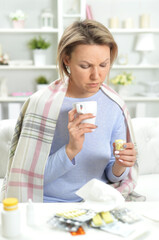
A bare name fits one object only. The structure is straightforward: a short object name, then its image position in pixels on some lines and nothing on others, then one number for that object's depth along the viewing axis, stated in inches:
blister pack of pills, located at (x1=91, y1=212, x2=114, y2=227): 33.5
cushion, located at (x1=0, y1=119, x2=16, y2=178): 65.5
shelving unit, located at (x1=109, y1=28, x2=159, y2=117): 162.2
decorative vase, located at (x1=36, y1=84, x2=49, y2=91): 164.6
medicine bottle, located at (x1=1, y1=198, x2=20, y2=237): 31.7
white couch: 65.6
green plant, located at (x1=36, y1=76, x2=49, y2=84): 167.0
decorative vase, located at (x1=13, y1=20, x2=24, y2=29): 158.4
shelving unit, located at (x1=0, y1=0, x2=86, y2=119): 157.0
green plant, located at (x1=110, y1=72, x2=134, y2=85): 161.9
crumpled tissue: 36.5
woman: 46.9
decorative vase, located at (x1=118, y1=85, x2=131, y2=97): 166.4
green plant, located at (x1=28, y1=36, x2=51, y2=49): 160.6
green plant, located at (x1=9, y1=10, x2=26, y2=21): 156.7
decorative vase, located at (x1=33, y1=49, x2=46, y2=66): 161.5
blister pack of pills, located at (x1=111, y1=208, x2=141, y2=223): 34.6
